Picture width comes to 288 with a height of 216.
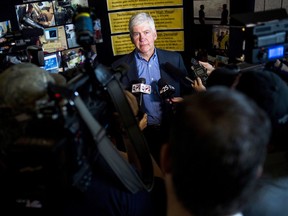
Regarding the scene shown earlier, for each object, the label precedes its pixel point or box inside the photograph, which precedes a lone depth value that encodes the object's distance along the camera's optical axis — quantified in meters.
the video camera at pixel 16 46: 1.33
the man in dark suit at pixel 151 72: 2.03
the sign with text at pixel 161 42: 2.78
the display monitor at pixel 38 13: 2.39
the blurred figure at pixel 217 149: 0.57
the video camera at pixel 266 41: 1.05
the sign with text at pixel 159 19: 2.71
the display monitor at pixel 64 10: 2.46
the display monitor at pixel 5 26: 2.16
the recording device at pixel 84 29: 0.88
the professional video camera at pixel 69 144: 0.66
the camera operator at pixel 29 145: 0.66
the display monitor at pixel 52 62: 2.23
